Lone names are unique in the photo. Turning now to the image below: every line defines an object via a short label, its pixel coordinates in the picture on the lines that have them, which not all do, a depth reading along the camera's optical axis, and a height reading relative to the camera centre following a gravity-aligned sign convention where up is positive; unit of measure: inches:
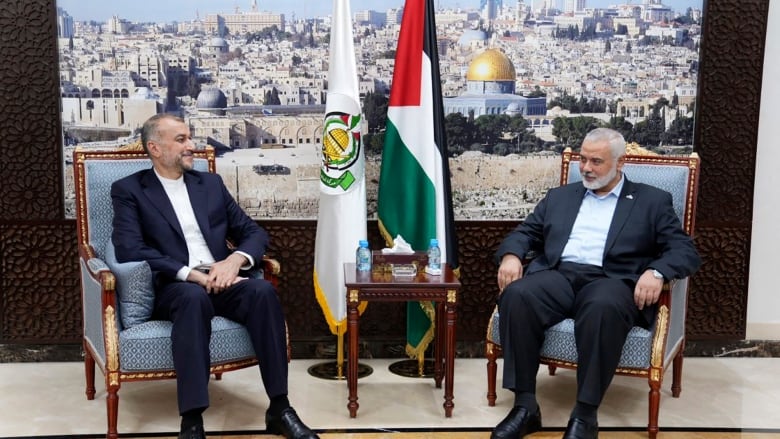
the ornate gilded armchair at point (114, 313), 129.2 -33.4
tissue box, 145.6 -27.0
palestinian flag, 160.4 -9.5
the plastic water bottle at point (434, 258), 145.3 -26.6
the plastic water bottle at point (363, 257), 145.8 -26.6
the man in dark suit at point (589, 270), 130.9 -27.9
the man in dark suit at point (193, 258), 128.4 -26.2
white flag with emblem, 157.8 -14.2
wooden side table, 139.1 -31.4
